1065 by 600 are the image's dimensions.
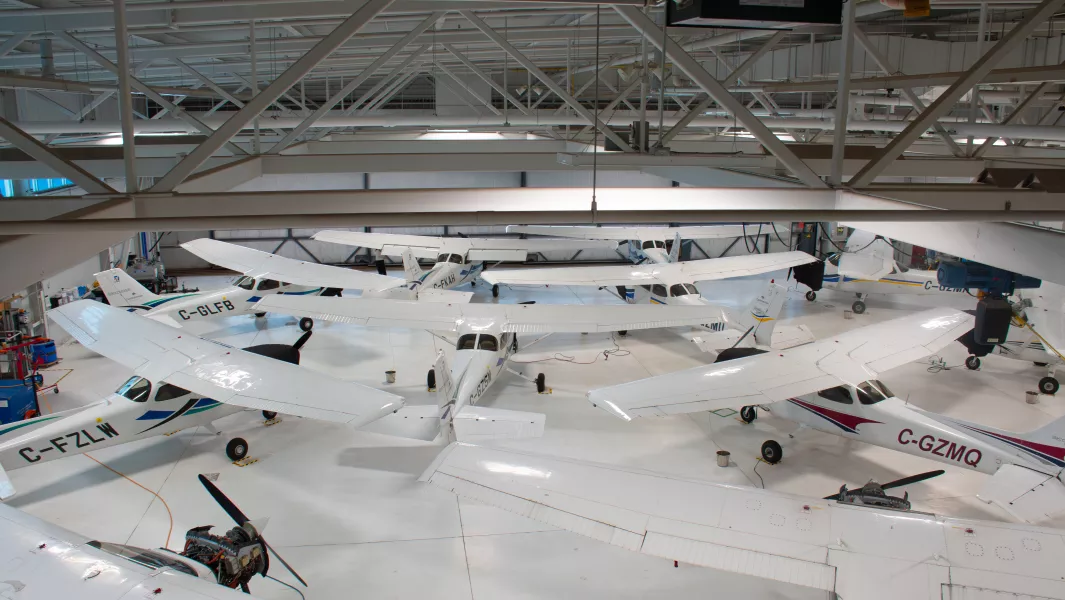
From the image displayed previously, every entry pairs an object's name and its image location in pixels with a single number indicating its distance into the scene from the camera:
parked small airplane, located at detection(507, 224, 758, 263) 21.78
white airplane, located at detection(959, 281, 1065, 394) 13.73
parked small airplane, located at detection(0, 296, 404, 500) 9.84
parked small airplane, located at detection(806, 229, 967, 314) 21.30
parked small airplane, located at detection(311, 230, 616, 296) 20.95
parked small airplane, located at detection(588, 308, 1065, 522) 8.81
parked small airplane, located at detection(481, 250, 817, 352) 15.97
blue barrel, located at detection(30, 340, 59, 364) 15.57
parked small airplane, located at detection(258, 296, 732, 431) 13.45
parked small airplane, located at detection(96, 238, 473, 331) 17.58
